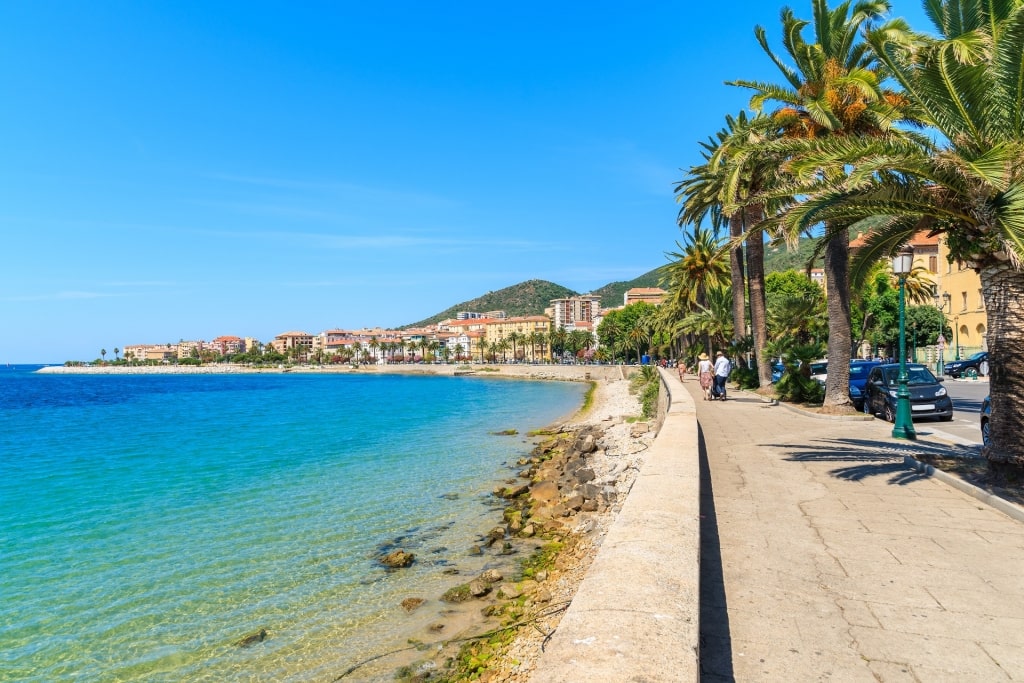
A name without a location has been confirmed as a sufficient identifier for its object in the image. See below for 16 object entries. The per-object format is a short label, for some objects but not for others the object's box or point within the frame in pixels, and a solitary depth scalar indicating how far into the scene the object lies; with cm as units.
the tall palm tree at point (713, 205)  2656
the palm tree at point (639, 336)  9392
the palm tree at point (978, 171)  697
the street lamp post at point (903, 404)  1183
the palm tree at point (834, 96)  1532
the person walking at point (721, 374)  2317
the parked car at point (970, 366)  3634
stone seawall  258
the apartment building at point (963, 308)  5012
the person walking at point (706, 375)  2305
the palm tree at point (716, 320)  3909
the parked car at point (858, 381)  2028
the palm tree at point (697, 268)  3859
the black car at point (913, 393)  1580
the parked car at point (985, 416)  1084
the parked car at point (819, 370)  2353
